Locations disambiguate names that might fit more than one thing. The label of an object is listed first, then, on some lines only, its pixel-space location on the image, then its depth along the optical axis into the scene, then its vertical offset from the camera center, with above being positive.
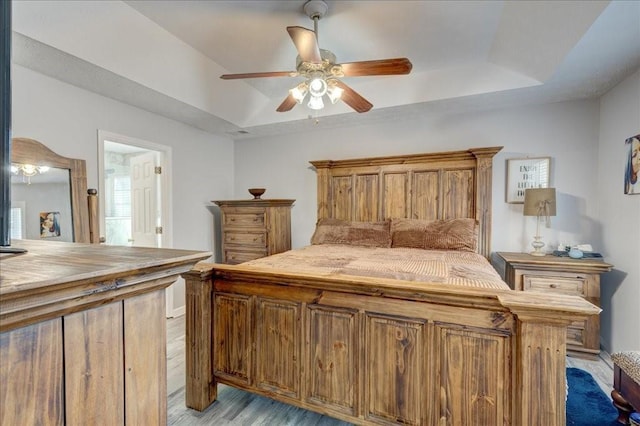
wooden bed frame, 1.23 -0.71
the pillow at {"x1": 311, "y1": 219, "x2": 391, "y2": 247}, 3.29 -0.29
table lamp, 2.84 +0.05
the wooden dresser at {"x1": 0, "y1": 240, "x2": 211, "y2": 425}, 0.46 -0.24
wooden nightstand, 2.56 -0.64
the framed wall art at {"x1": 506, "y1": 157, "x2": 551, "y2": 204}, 3.14 +0.36
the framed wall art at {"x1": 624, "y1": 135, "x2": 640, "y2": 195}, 2.32 +0.34
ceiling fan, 1.89 +0.99
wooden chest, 3.77 -0.26
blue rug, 1.86 -1.30
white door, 3.64 +0.09
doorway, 3.55 +0.14
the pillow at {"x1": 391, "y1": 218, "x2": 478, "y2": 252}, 2.99 -0.27
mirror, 2.26 +0.09
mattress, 1.75 -0.41
